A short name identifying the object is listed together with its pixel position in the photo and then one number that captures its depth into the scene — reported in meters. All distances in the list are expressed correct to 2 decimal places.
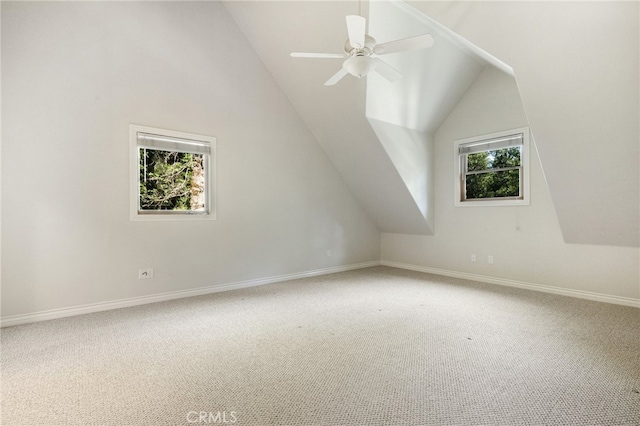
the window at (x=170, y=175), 3.54
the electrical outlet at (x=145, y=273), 3.54
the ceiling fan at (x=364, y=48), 2.14
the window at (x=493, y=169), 4.21
